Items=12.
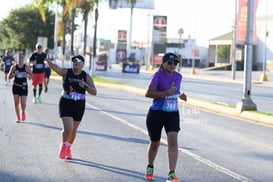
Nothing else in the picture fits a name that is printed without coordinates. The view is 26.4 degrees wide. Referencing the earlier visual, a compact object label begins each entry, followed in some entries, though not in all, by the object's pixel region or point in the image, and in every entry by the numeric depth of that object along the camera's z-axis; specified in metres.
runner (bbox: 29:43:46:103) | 18.34
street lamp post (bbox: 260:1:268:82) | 49.38
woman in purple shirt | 8.00
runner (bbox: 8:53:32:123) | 14.38
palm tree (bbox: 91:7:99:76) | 37.41
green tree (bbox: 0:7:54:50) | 62.69
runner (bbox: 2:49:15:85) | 29.56
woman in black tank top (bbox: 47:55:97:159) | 9.56
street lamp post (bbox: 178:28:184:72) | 83.56
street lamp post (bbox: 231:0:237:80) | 49.47
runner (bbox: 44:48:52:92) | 23.85
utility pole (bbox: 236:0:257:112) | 18.06
